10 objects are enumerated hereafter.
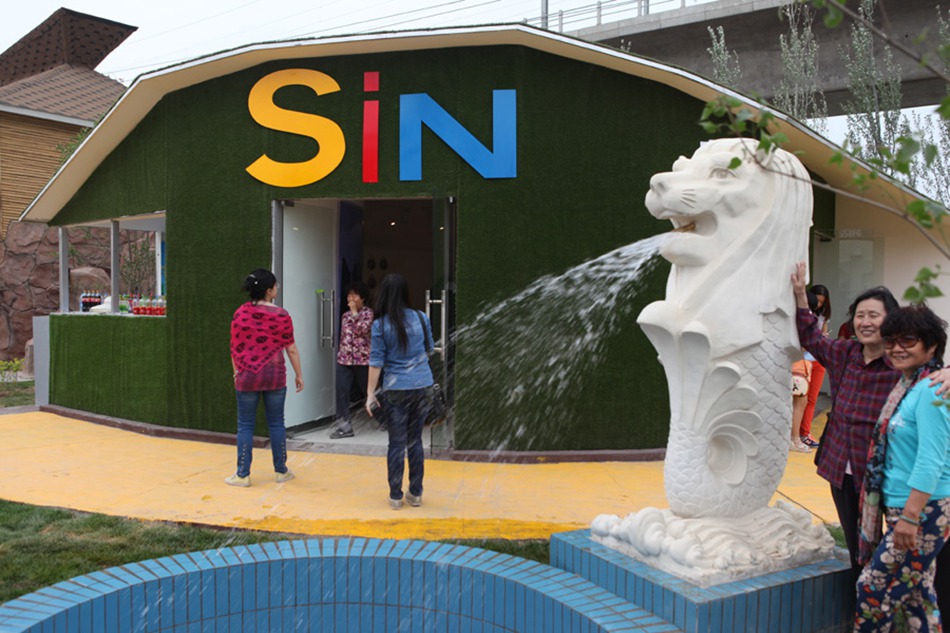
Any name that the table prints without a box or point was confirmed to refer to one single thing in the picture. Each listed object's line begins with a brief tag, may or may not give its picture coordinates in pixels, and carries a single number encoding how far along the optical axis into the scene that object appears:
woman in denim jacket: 5.03
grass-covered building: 6.64
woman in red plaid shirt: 2.92
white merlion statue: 3.09
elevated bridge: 16.12
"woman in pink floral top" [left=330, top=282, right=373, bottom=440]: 7.41
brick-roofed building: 15.51
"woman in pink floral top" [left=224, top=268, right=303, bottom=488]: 5.59
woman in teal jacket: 2.58
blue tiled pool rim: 2.83
